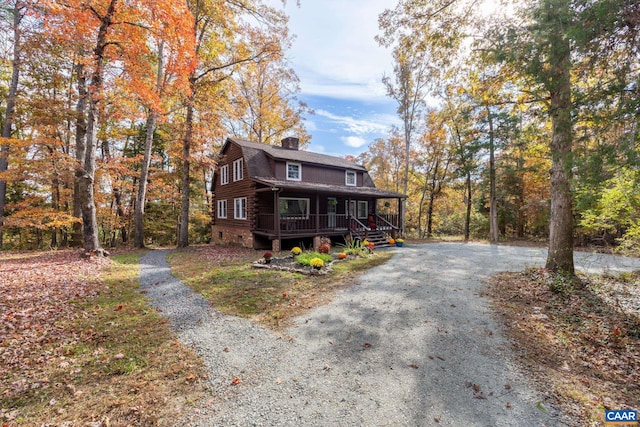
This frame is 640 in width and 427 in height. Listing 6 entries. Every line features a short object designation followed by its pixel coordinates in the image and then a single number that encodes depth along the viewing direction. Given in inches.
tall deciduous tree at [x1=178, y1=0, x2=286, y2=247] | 527.8
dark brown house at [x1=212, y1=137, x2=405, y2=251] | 536.1
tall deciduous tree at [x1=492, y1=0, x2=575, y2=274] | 169.0
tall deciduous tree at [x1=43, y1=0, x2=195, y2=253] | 334.3
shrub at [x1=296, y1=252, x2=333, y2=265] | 338.2
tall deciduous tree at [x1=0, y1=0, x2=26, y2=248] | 433.7
